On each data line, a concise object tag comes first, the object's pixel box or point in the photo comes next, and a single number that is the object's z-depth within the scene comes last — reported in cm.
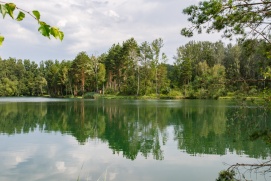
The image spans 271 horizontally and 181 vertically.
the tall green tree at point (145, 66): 6756
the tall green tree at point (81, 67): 7488
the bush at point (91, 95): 7125
